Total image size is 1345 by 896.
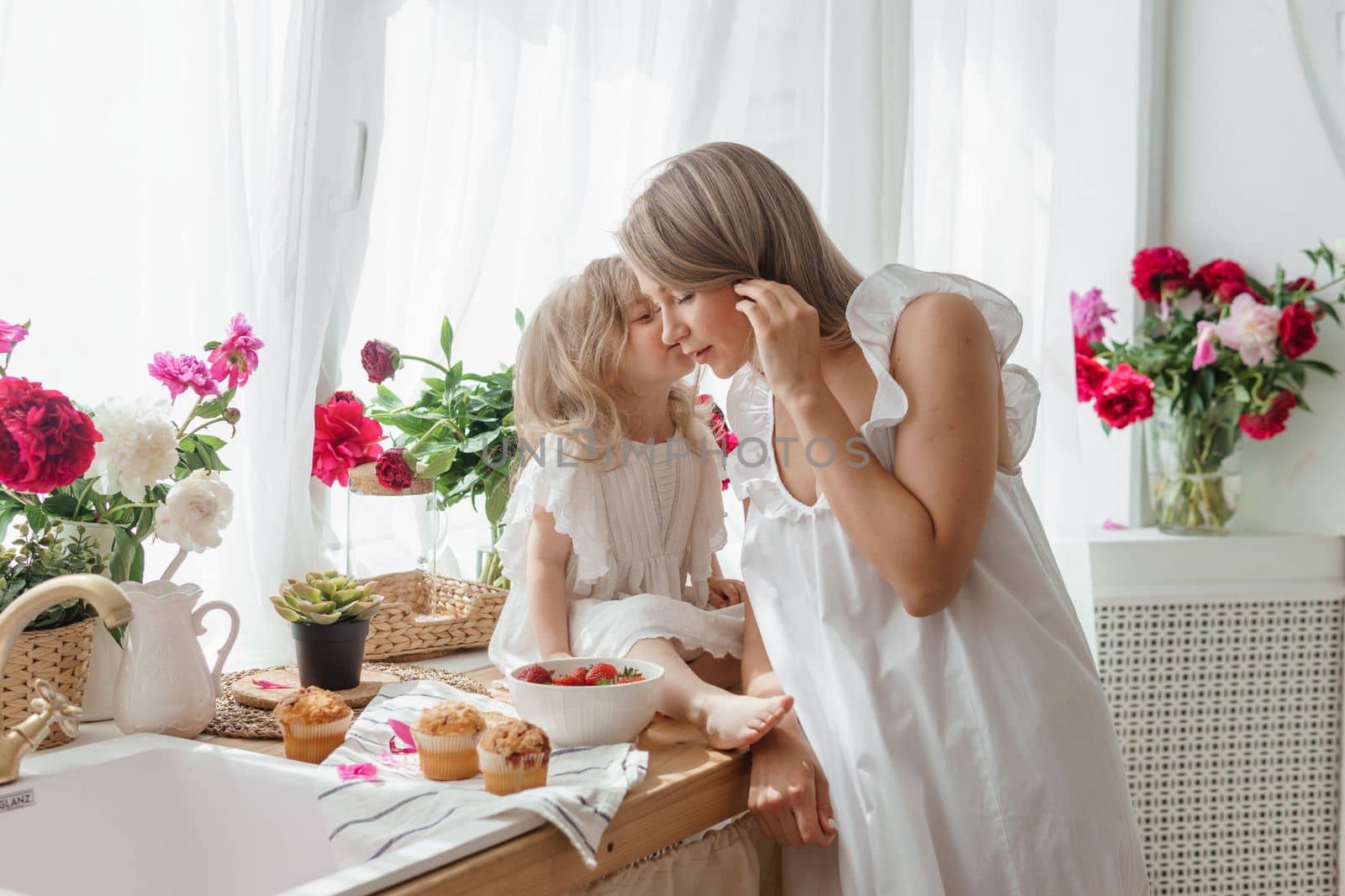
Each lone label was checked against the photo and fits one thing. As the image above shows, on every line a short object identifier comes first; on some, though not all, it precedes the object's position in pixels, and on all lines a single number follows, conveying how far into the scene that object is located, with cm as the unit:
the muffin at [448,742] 112
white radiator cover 260
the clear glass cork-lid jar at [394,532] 178
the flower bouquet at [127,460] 120
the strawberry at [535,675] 123
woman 118
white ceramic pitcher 128
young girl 152
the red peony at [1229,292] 271
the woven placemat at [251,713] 132
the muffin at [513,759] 106
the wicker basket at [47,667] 123
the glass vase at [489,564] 184
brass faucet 113
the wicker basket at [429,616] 169
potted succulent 143
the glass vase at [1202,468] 270
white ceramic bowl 120
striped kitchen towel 100
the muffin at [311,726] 121
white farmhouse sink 116
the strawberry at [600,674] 125
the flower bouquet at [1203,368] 261
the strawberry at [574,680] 123
